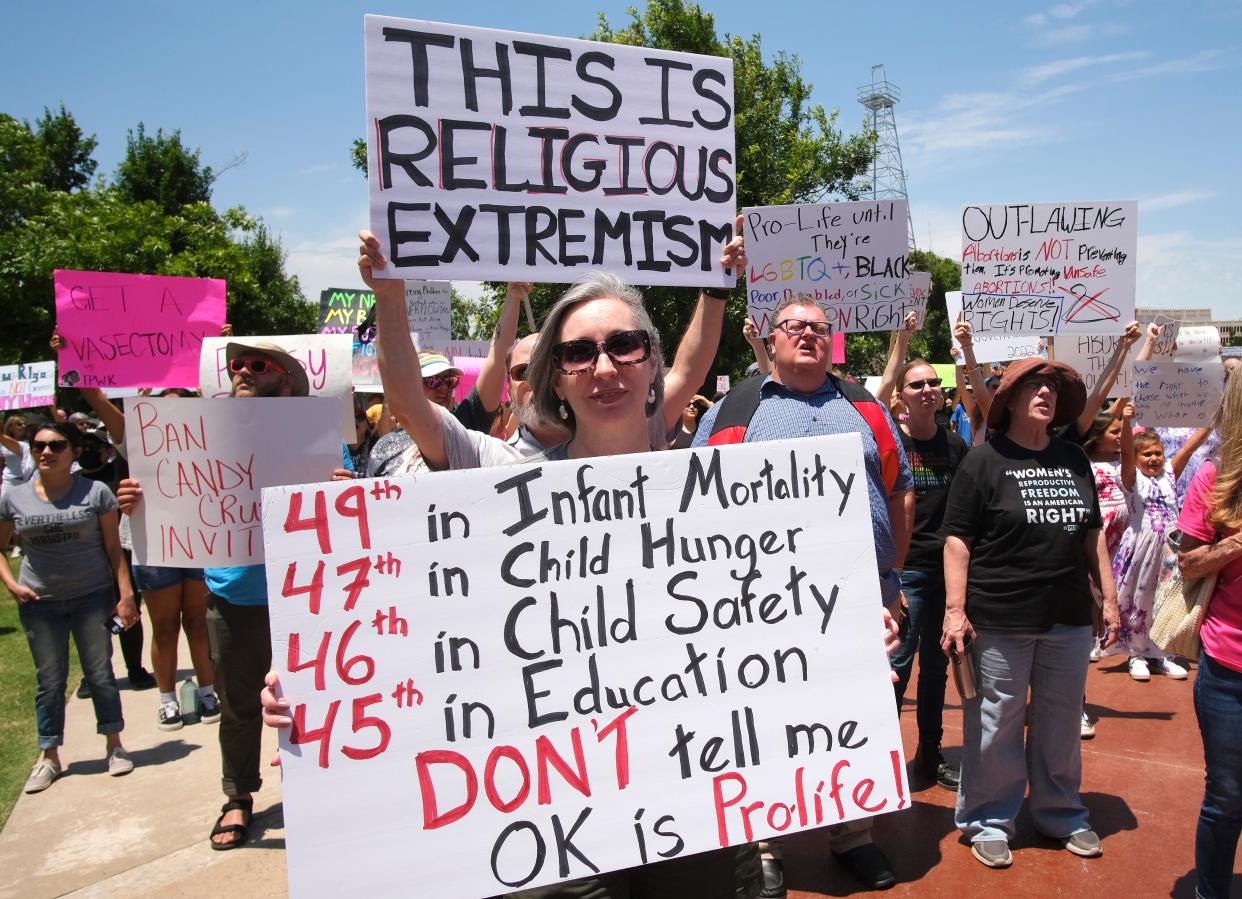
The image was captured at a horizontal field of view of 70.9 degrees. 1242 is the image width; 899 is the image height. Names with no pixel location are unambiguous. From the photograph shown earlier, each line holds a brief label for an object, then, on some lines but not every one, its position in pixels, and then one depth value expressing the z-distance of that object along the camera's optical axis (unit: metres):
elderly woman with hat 3.72
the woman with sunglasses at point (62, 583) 5.13
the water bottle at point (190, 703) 6.00
